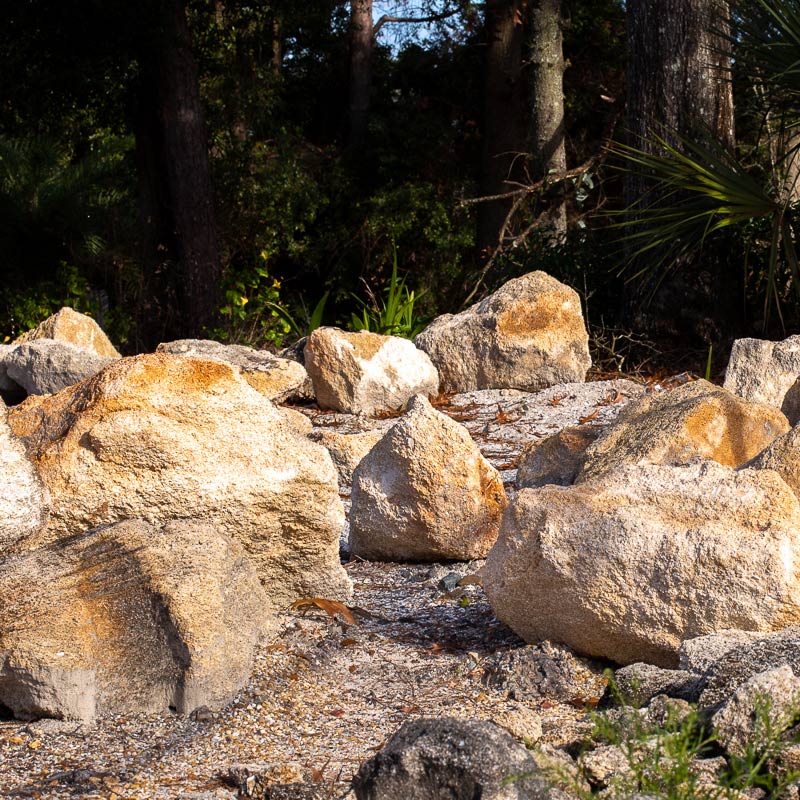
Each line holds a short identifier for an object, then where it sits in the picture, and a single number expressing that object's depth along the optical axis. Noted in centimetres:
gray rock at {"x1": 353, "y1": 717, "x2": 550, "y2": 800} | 378
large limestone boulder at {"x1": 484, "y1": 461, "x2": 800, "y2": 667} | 512
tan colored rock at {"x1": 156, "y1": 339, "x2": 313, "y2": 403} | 1266
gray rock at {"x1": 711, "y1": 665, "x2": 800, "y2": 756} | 400
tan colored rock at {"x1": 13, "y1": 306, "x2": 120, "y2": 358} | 1452
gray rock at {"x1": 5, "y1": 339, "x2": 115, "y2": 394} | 1254
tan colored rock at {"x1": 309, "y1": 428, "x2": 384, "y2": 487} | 921
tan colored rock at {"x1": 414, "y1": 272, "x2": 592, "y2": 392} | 1354
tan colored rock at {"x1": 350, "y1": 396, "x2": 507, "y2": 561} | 727
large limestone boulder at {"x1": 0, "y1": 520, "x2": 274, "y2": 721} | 494
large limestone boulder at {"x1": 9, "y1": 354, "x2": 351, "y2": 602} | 575
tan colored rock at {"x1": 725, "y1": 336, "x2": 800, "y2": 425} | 1050
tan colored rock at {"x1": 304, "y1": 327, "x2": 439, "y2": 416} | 1298
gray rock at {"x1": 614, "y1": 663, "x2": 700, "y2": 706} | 471
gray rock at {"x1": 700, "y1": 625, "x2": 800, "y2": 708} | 443
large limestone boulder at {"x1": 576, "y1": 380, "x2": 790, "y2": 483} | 679
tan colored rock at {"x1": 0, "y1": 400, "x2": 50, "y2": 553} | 550
